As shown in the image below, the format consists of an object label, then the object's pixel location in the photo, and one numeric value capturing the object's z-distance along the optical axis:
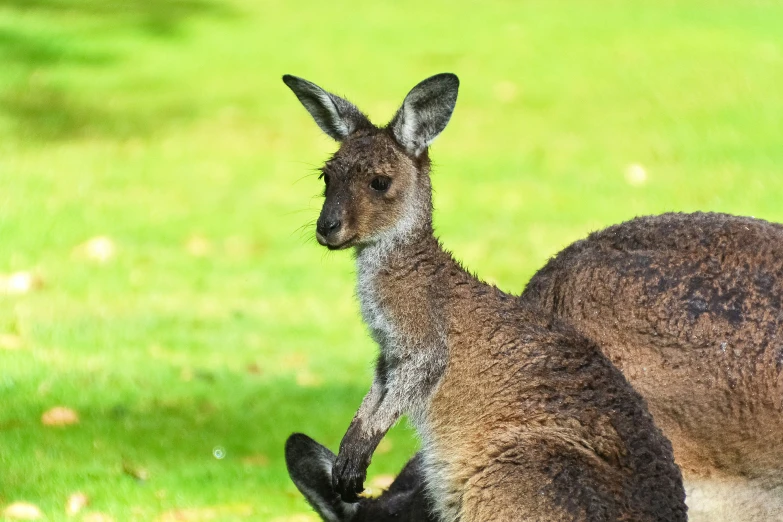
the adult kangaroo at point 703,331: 8.92
